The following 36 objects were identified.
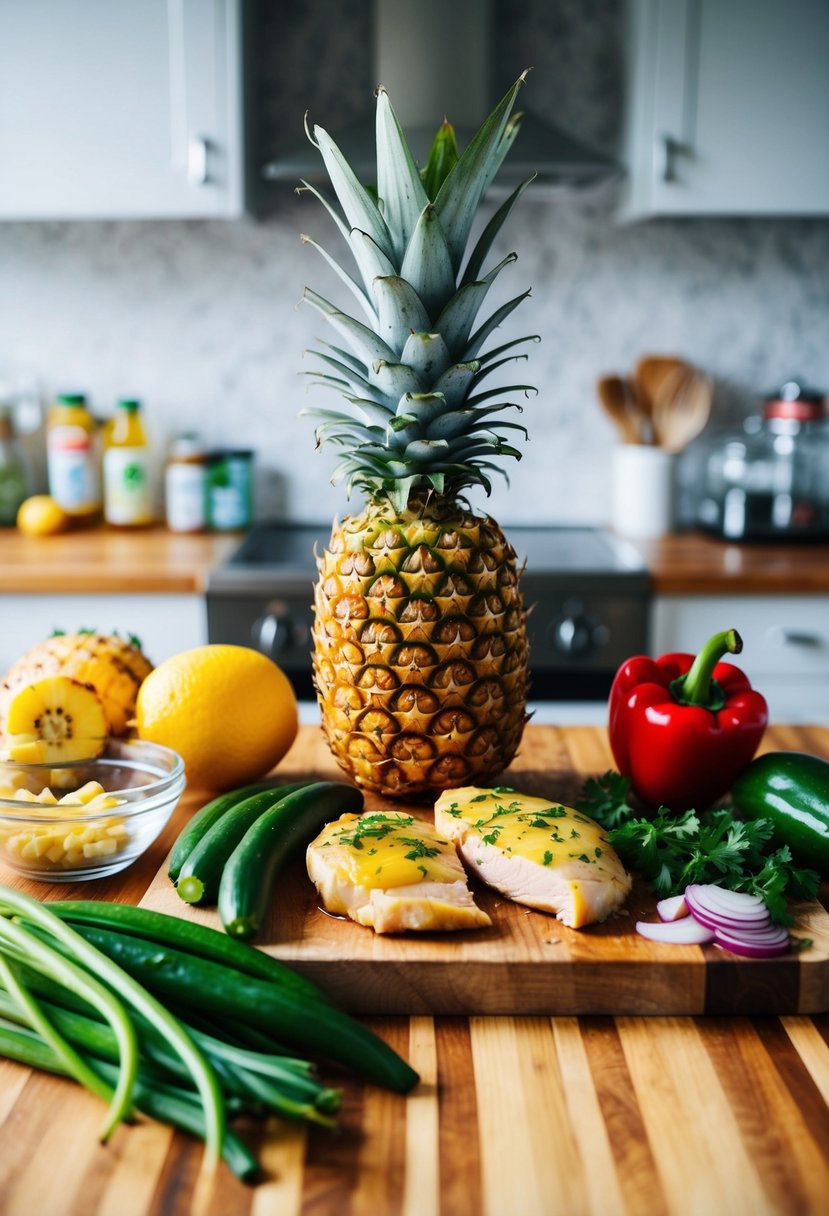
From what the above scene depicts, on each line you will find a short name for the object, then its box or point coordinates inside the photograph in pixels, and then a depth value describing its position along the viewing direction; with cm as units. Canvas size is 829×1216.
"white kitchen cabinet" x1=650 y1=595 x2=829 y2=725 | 246
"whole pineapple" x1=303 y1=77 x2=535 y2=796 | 116
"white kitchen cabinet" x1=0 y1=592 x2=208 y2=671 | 244
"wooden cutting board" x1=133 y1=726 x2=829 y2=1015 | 92
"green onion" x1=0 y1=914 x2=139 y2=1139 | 73
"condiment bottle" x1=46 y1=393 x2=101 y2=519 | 290
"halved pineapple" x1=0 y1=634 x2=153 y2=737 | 130
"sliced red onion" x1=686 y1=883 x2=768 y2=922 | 96
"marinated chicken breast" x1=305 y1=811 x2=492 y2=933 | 96
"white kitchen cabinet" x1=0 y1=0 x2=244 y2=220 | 243
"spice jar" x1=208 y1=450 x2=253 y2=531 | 293
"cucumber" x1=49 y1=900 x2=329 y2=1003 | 86
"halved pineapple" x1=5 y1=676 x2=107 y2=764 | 120
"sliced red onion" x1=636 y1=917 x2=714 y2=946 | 96
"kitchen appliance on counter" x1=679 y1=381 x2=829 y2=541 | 276
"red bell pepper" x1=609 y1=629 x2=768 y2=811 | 121
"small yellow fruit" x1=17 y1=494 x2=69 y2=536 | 282
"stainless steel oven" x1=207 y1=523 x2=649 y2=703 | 238
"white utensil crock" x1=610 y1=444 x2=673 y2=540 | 285
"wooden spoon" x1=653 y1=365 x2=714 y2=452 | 287
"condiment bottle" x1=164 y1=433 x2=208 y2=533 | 288
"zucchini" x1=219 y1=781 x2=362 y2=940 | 92
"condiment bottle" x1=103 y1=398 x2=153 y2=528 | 289
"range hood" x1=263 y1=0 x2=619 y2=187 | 253
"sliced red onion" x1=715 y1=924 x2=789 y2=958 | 94
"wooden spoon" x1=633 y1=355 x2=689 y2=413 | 295
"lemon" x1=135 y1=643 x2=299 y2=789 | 125
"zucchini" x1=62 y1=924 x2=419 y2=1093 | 81
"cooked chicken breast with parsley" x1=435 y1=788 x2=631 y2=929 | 98
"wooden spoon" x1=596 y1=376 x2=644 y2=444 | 294
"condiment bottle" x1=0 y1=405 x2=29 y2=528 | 294
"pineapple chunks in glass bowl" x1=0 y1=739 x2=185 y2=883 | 104
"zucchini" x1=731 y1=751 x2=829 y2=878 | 110
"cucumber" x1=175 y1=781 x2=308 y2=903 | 99
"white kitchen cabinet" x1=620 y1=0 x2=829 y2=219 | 246
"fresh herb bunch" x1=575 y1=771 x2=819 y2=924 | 99
